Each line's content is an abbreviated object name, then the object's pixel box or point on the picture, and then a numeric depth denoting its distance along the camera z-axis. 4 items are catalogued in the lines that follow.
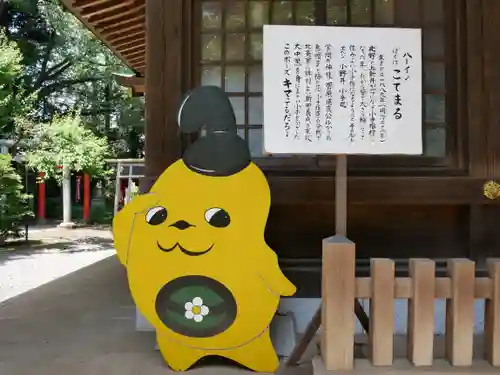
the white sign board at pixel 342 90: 3.54
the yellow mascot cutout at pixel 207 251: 3.80
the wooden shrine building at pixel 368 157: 4.46
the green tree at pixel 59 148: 15.22
